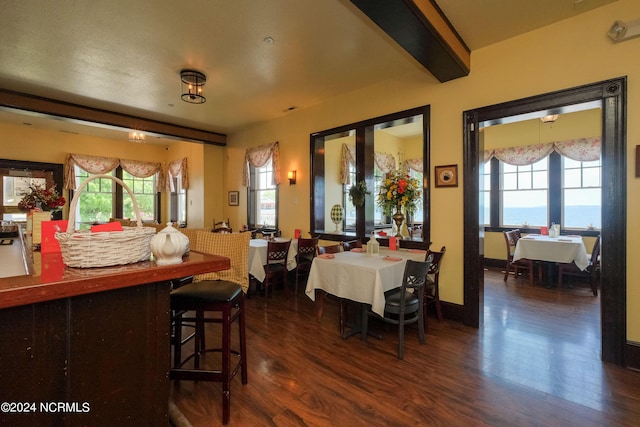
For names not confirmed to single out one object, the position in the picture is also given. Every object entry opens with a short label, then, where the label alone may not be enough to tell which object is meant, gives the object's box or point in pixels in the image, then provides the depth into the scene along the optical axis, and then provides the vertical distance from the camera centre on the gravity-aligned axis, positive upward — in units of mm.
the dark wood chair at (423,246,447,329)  3230 -828
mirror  3836 +723
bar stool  1748 -573
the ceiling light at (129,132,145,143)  5602 +1499
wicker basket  1135 -135
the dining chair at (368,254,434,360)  2537 -805
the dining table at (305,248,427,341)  2648 -637
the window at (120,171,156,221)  7832 +499
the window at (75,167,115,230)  7129 +272
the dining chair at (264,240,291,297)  4141 -731
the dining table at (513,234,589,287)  4449 -631
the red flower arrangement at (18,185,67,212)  2621 +118
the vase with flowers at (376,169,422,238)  3701 +211
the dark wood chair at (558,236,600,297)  4320 -933
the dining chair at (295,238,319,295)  4449 -642
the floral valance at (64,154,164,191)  6711 +1173
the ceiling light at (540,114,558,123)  4777 +1532
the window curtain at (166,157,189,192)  7422 +1072
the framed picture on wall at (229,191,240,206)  6704 +333
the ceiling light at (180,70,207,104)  3736 +1719
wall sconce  5344 +645
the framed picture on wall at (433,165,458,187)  3367 +421
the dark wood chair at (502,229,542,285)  4867 -880
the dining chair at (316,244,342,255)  3414 -450
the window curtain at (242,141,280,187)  5586 +1090
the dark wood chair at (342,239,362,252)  3832 -447
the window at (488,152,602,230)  5312 +346
